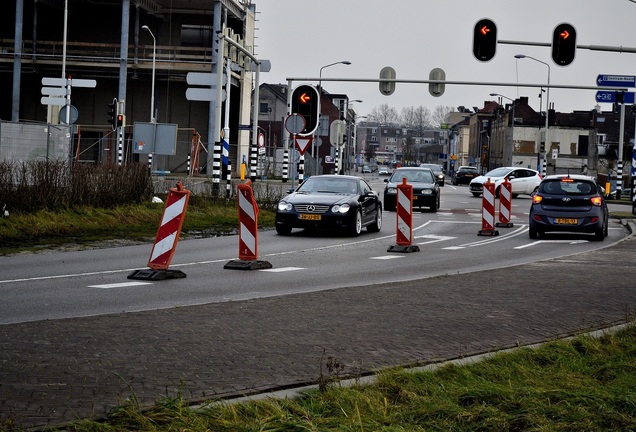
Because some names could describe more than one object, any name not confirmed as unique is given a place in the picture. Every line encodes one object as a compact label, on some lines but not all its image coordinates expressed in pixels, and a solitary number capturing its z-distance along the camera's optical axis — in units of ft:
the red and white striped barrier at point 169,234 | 47.06
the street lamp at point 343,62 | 270.42
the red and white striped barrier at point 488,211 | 84.74
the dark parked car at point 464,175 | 285.43
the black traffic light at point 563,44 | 86.58
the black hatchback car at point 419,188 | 119.96
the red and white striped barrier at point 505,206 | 94.37
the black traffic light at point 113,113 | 145.89
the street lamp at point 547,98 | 217.46
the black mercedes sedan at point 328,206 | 76.64
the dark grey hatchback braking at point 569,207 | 81.46
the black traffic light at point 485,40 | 86.84
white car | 178.19
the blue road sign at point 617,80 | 111.41
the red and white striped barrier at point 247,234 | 51.65
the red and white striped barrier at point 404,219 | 66.28
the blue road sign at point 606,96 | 140.05
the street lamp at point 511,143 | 366.02
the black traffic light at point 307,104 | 114.42
